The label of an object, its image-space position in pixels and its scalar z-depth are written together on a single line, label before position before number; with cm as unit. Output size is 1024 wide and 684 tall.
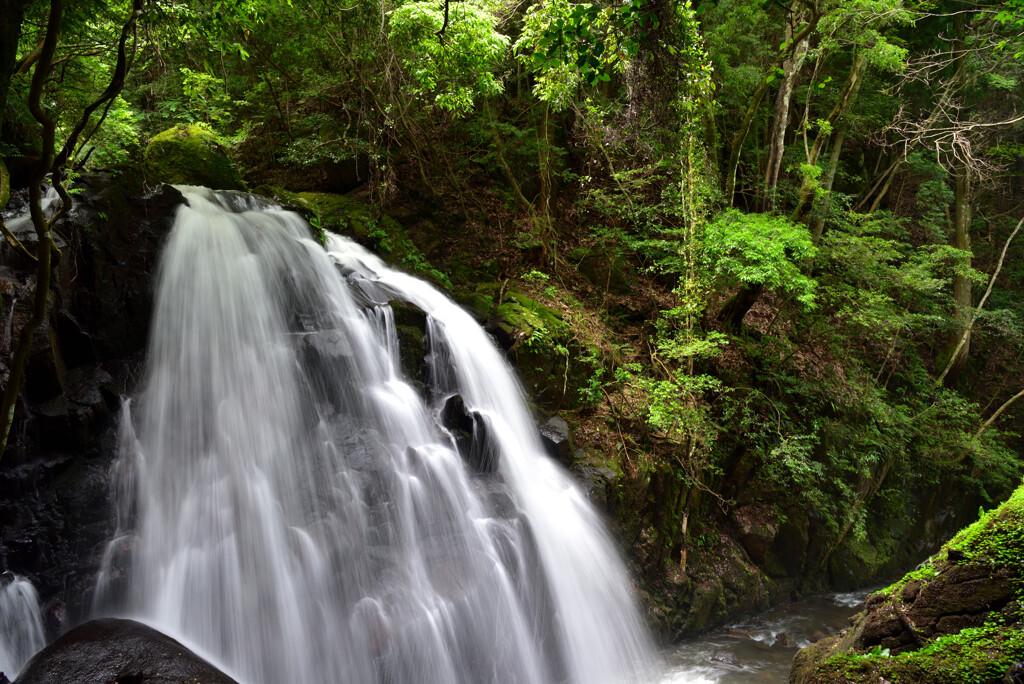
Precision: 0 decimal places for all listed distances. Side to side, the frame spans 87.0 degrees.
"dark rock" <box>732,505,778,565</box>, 839
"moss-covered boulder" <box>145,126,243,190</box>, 843
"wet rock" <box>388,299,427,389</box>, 683
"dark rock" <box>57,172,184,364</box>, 539
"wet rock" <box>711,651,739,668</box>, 652
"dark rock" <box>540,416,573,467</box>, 711
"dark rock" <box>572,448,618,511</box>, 686
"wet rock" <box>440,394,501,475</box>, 643
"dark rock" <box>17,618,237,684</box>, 319
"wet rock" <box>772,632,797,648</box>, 703
